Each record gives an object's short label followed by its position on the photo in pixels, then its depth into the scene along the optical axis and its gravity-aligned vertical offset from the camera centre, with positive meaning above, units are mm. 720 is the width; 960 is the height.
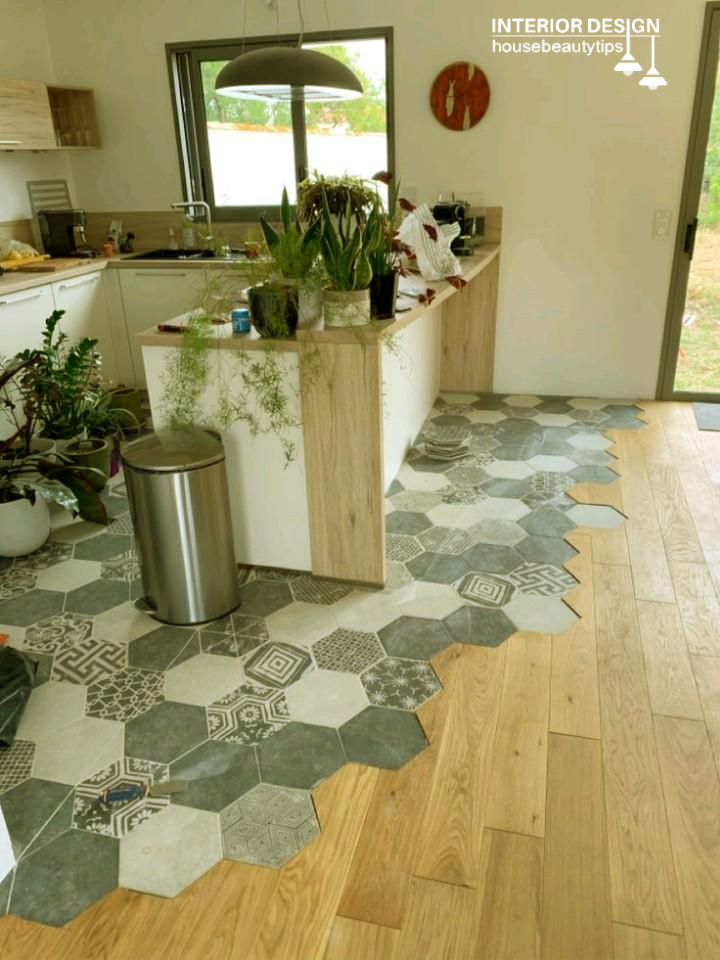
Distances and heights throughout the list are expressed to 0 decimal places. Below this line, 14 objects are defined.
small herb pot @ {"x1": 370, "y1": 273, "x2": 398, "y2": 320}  2391 -386
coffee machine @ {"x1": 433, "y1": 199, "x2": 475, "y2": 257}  3971 -261
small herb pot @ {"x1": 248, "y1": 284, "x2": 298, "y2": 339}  2352 -411
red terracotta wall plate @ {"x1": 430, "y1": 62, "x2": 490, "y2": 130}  4184 +381
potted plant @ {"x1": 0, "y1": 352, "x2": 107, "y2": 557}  2746 -1098
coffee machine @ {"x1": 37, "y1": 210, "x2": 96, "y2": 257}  4684 -316
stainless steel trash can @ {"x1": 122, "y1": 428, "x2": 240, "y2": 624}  2367 -1079
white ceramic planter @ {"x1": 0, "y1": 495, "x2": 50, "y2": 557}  2959 -1321
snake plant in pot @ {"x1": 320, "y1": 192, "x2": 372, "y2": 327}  2287 -287
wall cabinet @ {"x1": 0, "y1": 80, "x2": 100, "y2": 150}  4148 +362
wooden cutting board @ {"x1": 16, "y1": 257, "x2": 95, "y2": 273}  4176 -462
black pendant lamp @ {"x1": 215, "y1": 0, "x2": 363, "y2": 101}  2463 +316
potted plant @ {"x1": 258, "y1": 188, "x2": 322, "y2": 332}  2287 -254
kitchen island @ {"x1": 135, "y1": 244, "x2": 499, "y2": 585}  2416 -938
